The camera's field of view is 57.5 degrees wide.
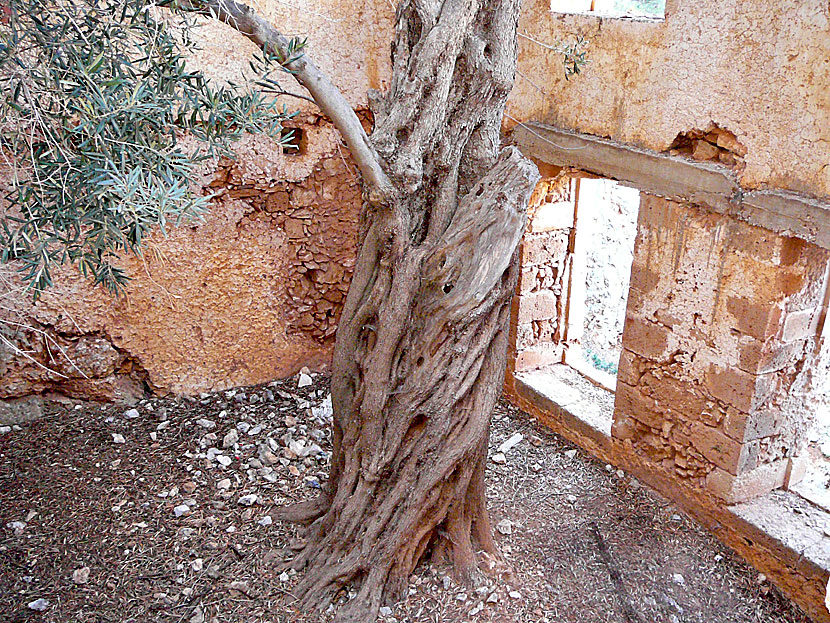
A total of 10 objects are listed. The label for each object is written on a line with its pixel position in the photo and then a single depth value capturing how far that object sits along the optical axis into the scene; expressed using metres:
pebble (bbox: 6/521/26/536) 4.15
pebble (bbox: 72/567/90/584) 3.84
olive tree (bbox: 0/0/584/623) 3.21
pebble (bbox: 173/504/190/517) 4.39
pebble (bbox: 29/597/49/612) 3.64
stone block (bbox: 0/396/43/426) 5.16
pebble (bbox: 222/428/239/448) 5.09
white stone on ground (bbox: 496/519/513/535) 4.35
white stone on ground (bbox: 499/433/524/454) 5.30
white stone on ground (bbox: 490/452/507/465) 5.13
